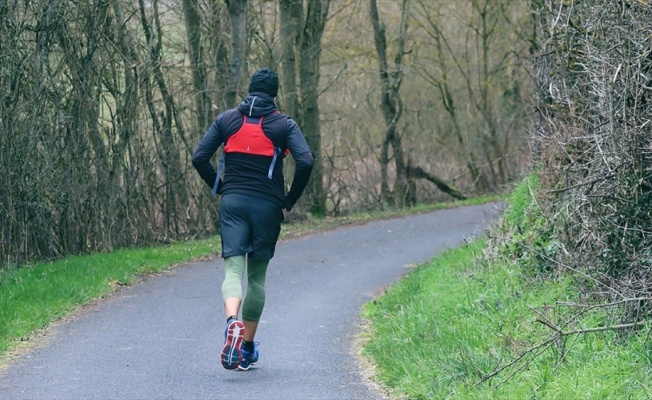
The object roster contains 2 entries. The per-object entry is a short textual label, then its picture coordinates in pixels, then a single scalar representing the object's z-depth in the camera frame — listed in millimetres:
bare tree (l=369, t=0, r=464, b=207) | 27406
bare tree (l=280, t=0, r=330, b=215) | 22531
